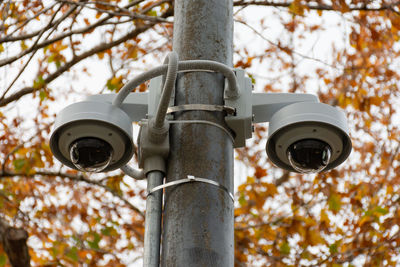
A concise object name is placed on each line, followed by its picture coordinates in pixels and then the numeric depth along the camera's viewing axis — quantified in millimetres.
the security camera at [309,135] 4816
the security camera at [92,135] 4664
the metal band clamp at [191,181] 4367
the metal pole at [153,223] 4195
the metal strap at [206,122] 4687
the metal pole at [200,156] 4113
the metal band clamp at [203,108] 4789
